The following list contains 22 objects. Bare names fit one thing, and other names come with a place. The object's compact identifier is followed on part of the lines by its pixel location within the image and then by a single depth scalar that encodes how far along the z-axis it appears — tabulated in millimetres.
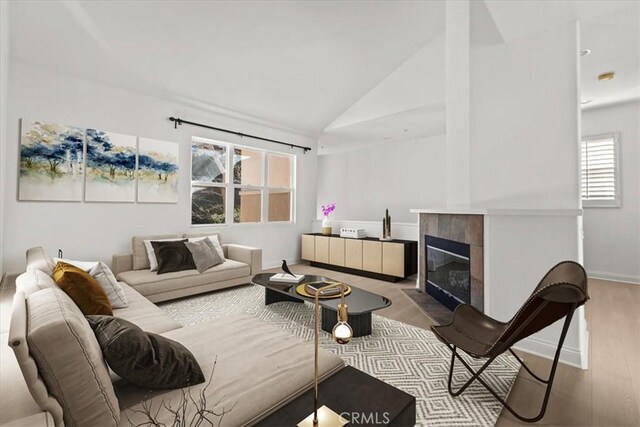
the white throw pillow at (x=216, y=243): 4051
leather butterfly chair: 1416
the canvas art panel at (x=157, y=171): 3904
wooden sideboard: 4531
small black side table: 1047
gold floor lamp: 937
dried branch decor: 998
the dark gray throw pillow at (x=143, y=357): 1103
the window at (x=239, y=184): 4621
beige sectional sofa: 884
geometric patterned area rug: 1673
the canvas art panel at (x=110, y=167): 3518
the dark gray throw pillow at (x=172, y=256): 3492
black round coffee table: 2442
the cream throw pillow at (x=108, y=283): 2285
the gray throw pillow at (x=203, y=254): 3676
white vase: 5723
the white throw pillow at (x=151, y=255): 3545
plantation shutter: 4703
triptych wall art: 3162
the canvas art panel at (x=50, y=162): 3119
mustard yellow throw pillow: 1894
